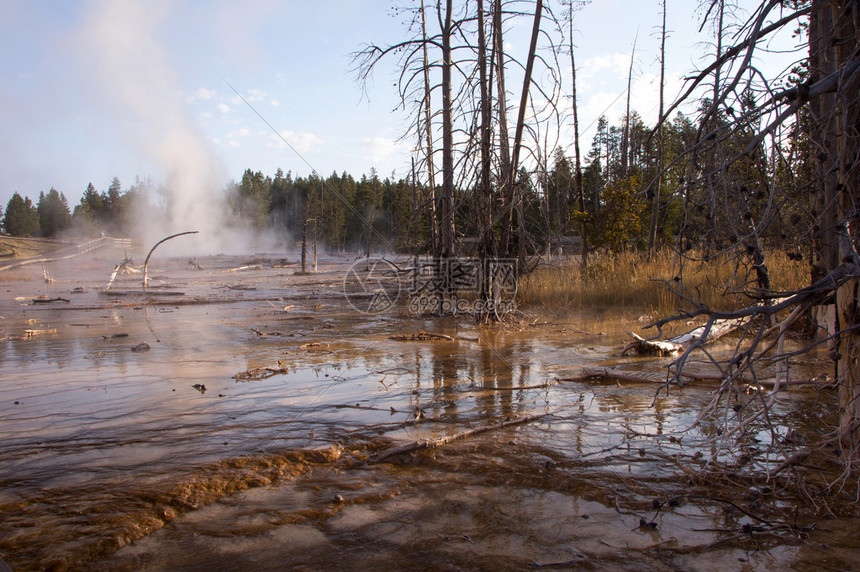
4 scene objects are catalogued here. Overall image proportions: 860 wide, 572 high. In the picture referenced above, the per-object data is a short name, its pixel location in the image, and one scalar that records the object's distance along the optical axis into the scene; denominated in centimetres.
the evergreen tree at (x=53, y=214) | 8738
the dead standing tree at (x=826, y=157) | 221
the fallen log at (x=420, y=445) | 327
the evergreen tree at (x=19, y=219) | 8231
